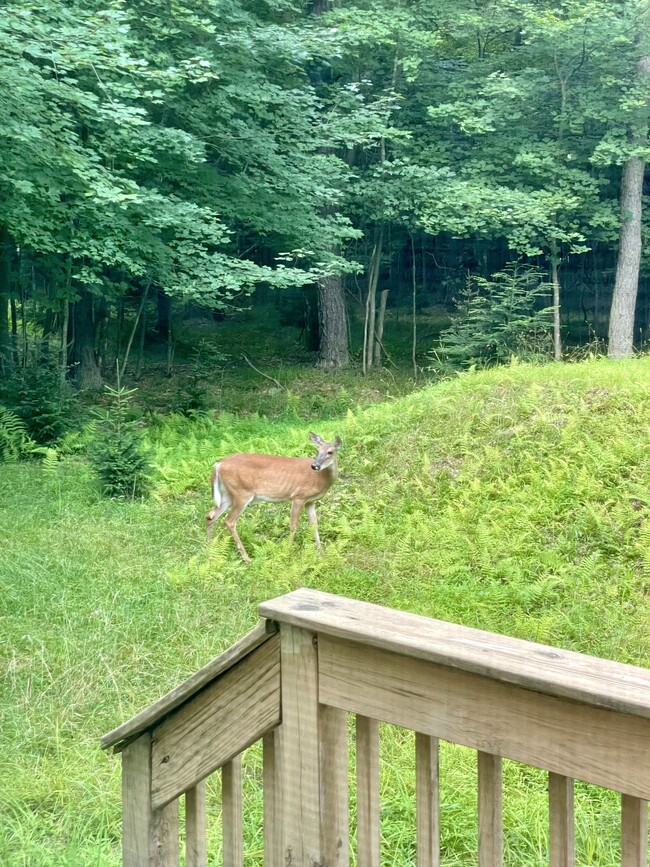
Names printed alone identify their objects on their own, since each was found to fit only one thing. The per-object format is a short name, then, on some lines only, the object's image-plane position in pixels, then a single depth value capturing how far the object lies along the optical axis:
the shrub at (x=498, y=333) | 14.03
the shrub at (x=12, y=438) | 10.59
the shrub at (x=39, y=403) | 11.67
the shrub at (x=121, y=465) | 8.64
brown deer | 7.22
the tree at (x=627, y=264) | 17.59
